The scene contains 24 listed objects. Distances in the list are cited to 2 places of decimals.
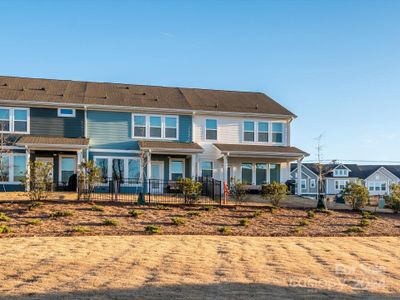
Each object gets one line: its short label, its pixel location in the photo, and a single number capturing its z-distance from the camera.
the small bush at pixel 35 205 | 17.32
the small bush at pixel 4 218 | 15.56
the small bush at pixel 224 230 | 15.37
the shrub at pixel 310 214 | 18.97
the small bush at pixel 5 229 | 14.06
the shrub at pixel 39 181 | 19.05
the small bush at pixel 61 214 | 16.34
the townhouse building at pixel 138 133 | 26.14
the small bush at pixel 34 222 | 15.29
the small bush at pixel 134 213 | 17.03
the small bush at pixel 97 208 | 17.59
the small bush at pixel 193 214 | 17.69
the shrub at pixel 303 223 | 17.29
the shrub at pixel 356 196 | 21.56
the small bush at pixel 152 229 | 14.87
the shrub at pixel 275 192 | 20.73
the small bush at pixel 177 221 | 16.08
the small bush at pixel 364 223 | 17.80
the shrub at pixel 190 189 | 20.12
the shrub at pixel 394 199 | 22.22
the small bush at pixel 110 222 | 15.51
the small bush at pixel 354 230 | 16.64
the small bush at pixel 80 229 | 14.56
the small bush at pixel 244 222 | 16.62
